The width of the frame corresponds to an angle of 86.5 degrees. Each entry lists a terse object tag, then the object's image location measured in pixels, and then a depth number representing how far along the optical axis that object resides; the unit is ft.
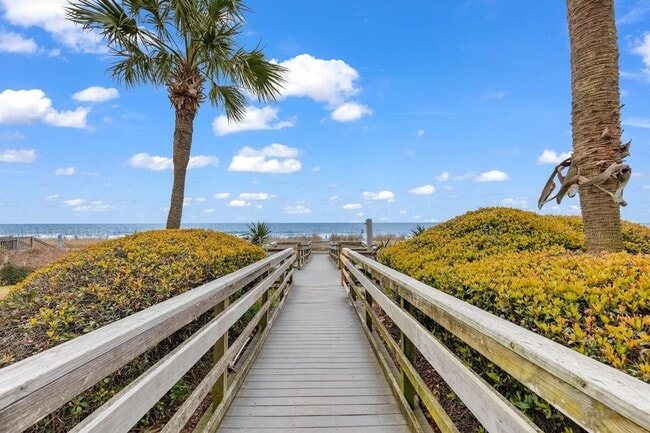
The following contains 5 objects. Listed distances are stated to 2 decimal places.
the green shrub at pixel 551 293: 4.77
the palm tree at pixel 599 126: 10.19
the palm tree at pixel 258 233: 40.01
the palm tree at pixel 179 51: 21.07
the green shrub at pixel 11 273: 36.03
